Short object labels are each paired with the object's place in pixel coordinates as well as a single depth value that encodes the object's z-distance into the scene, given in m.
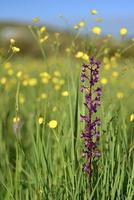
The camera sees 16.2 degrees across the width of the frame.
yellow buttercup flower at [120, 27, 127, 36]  2.96
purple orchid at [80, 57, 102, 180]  1.81
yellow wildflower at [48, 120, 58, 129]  2.07
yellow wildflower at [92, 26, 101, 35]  3.00
